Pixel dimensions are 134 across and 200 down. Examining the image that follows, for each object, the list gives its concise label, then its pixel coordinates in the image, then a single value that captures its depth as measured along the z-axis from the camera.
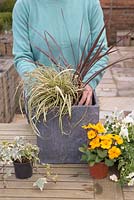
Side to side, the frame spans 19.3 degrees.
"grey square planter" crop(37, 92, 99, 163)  2.02
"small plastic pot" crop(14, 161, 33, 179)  1.97
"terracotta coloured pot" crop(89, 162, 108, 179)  1.95
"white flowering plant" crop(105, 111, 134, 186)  1.92
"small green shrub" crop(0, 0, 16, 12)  13.48
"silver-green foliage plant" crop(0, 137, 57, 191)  1.96
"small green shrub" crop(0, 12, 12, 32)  11.01
